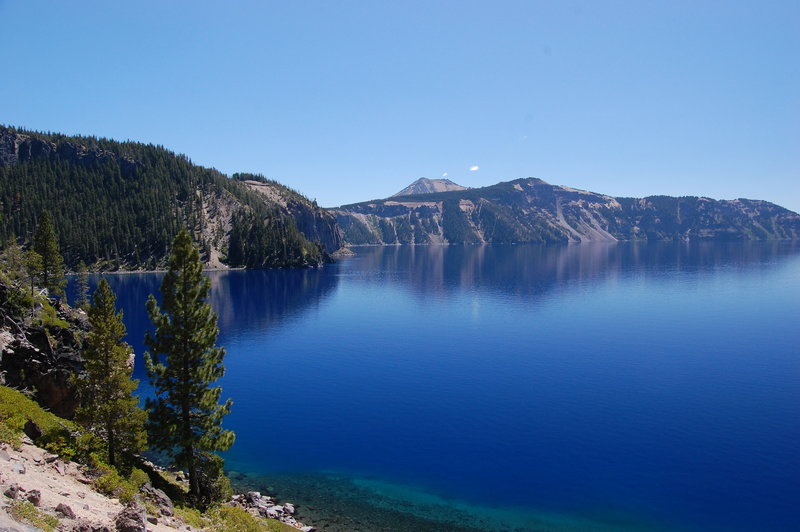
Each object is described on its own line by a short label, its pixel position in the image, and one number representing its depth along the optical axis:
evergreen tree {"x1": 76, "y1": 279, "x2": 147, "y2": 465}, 32.34
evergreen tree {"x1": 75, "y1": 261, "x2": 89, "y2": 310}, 113.71
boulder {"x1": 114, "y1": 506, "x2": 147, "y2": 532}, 20.89
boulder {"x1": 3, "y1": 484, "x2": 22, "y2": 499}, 19.33
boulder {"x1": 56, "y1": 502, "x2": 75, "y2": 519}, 19.98
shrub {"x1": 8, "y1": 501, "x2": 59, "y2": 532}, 18.02
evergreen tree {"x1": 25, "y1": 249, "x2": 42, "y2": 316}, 64.69
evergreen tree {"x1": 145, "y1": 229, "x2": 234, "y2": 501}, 35.75
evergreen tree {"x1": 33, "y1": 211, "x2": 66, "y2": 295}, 76.44
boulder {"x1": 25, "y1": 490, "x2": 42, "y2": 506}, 19.83
